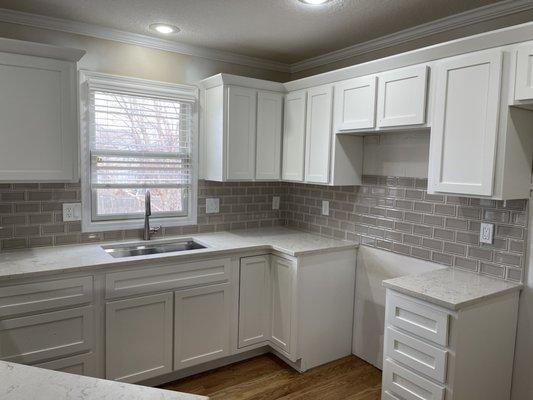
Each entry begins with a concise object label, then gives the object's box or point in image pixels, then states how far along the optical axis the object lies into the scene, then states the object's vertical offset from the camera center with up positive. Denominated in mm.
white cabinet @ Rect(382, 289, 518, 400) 2008 -901
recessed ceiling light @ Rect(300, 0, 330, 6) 2322 +1006
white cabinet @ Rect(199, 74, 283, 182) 3176 +360
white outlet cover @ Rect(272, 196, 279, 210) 3902 -279
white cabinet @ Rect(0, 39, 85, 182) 2332 +308
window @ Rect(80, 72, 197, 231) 2953 +143
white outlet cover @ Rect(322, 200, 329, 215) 3500 -281
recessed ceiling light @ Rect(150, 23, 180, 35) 2793 +1005
